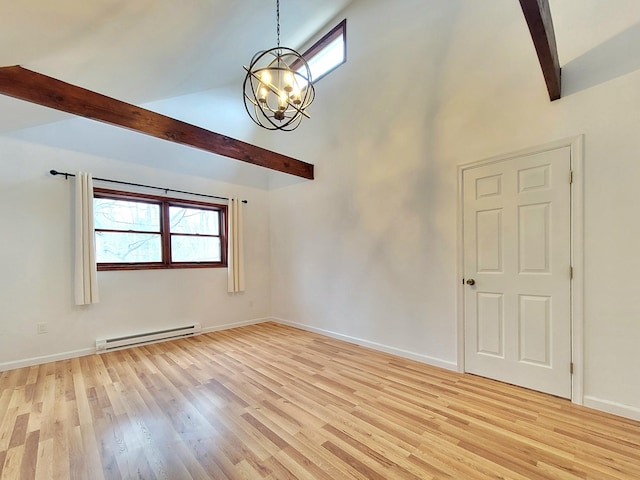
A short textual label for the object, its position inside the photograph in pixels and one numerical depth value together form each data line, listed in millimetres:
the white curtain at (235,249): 4840
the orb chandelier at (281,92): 2262
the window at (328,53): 4254
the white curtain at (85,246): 3422
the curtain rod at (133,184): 3410
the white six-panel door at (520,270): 2371
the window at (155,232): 3797
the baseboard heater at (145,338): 3633
